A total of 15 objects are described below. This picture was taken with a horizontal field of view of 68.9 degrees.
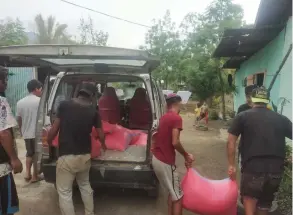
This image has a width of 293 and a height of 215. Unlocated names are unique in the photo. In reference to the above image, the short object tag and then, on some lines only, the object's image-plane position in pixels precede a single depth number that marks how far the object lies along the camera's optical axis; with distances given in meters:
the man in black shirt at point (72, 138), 2.48
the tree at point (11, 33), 10.23
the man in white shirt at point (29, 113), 3.50
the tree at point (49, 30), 16.46
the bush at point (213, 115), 10.79
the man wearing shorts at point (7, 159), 1.98
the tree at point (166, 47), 16.78
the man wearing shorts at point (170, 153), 2.42
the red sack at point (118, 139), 3.31
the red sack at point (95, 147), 3.00
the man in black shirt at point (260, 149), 2.15
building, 3.74
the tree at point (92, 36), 18.49
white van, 2.45
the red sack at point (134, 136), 3.63
